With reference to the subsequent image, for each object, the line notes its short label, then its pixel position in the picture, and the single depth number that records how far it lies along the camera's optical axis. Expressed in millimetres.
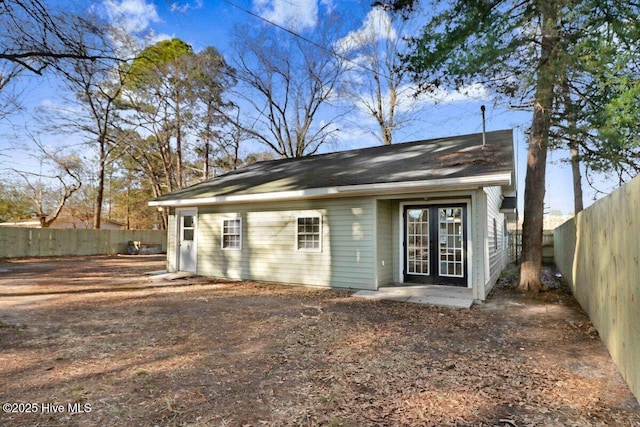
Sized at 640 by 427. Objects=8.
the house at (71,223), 28462
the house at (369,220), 6922
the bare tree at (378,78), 18938
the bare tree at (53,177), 19938
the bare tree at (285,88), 19969
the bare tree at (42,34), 5348
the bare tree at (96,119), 18969
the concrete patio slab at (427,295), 6246
